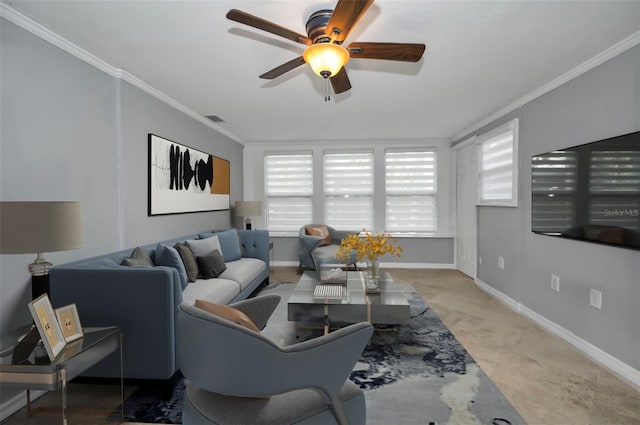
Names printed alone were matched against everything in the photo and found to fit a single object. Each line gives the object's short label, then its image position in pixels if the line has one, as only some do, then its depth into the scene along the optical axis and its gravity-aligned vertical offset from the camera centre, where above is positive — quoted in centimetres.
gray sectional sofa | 196 -62
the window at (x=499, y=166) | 374 +52
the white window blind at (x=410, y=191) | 601 +27
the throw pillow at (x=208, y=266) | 322 -62
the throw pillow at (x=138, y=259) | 240 -42
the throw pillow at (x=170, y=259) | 280 -48
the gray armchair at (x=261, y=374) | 114 -63
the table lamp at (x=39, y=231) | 150 -12
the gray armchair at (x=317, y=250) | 500 -74
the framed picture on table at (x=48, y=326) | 148 -58
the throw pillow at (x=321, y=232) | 562 -48
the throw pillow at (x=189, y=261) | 305 -54
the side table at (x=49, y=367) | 146 -76
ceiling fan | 161 +93
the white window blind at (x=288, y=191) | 623 +28
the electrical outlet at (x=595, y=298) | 256 -76
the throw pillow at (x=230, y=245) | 408 -52
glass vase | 309 -74
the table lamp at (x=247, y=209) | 533 -6
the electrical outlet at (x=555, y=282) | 304 -74
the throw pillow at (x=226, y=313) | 140 -48
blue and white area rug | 186 -123
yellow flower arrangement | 309 -41
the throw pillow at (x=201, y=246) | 334 -44
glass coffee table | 264 -86
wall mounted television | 221 +11
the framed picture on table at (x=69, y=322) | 166 -62
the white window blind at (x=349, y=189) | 611 +31
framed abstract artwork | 341 +33
